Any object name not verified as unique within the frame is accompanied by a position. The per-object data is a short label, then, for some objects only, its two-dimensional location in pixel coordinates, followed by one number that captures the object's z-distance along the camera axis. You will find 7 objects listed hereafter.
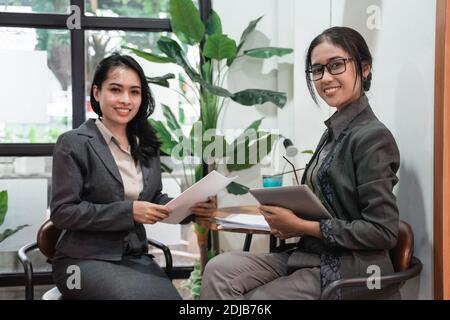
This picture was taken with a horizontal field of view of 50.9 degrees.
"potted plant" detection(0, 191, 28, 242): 2.69
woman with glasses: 1.48
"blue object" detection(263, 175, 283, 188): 2.98
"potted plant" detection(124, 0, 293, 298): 2.96
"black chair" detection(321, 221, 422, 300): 1.44
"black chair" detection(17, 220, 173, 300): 1.88
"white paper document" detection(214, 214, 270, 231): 1.97
